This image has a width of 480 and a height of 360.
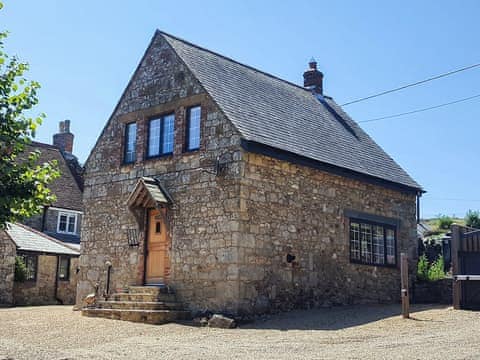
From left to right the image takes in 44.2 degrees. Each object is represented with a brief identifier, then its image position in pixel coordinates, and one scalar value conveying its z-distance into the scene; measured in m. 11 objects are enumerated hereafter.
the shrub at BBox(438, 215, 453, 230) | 33.94
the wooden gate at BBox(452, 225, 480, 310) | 15.55
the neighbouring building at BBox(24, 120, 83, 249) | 30.08
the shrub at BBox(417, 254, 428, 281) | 20.09
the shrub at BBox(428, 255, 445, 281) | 19.69
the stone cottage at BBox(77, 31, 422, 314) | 15.12
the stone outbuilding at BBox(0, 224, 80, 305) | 23.92
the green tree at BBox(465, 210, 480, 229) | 30.61
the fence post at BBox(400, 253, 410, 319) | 13.94
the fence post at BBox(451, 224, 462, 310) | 15.57
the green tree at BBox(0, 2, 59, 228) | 9.92
